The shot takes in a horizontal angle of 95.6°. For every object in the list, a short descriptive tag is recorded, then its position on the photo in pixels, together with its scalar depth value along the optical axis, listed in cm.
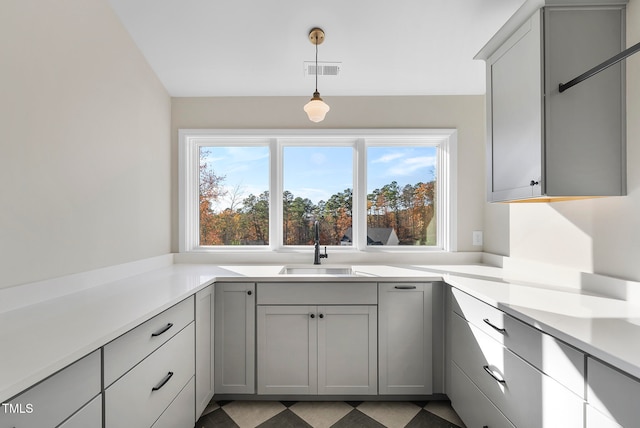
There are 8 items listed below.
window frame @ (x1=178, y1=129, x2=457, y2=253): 253
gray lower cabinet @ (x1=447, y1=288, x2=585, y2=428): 101
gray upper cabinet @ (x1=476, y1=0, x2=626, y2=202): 134
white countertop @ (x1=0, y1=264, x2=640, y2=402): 80
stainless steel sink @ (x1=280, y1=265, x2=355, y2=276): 237
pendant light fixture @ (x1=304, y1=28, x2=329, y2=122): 176
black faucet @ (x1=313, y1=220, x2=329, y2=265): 245
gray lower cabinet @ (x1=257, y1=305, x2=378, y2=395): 191
